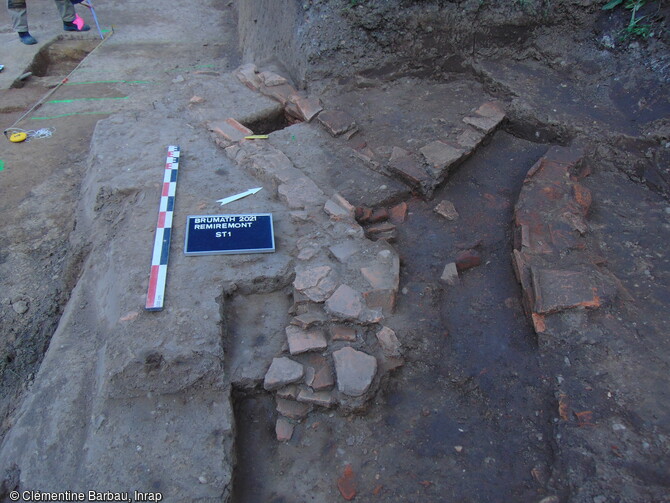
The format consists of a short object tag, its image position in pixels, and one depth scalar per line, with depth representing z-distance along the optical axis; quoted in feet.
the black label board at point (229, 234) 9.26
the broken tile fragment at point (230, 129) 12.58
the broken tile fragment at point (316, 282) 8.60
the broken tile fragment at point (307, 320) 8.26
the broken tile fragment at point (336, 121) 12.39
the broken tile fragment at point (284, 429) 7.64
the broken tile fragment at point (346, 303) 8.32
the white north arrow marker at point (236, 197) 10.59
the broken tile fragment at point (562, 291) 7.99
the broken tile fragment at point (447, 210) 10.59
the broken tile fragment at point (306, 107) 13.05
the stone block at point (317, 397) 7.66
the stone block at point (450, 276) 9.34
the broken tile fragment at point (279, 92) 14.12
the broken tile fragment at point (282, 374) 7.75
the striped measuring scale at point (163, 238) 8.39
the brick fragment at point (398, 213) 10.73
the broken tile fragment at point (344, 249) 9.25
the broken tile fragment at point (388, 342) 8.08
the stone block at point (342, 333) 8.20
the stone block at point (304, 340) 8.02
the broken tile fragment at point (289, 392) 7.79
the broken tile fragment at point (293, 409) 7.76
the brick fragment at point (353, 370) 7.60
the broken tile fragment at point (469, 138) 11.60
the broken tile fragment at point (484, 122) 11.98
